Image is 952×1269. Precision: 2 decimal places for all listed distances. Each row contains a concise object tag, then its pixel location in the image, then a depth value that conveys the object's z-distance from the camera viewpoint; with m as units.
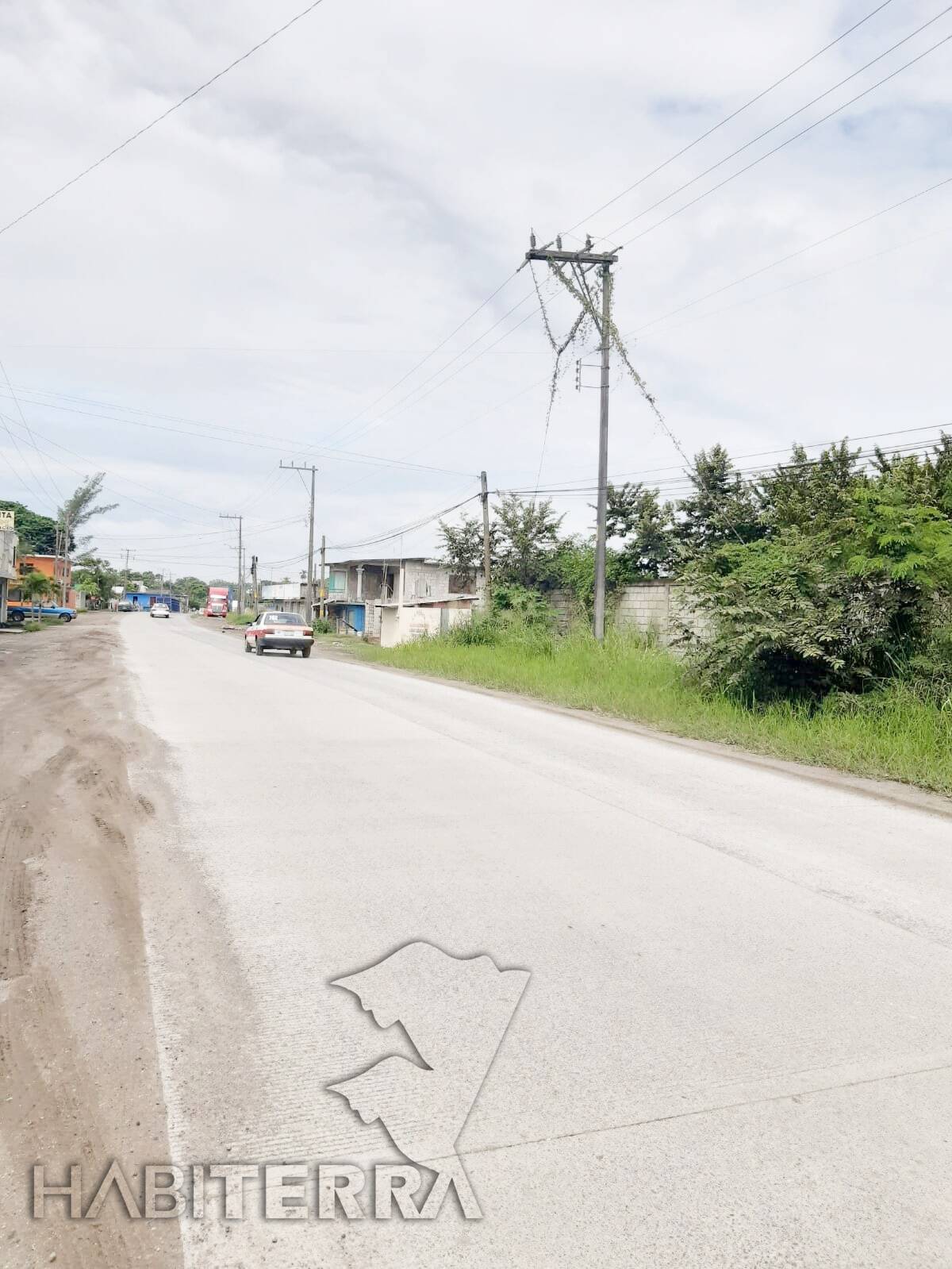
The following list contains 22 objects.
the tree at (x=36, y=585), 61.97
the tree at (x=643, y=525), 35.25
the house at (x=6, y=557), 50.91
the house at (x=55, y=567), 90.31
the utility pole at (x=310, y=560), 58.12
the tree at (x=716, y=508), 32.62
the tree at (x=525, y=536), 37.59
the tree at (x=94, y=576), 114.29
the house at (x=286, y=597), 100.69
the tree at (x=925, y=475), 13.02
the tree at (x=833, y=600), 11.70
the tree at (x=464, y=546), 44.00
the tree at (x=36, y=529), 112.31
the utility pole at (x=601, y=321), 23.42
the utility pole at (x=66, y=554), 84.31
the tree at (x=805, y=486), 24.72
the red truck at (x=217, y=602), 111.81
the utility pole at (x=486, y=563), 33.03
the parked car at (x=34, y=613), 56.28
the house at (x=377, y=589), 65.00
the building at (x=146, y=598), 143.25
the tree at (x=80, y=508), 101.81
